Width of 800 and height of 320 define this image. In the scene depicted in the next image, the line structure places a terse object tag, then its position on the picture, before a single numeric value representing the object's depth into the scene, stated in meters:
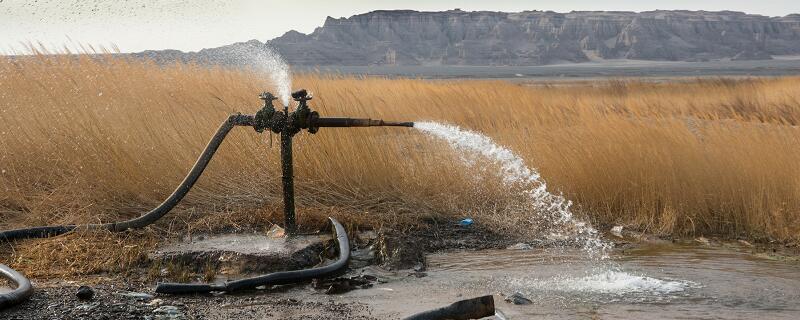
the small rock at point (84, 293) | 4.16
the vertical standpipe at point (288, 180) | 5.06
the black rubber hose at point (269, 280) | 4.32
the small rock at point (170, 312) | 3.98
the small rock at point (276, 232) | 5.36
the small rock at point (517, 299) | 4.27
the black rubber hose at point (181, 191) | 5.18
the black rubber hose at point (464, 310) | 3.25
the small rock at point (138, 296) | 4.23
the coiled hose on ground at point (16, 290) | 3.89
